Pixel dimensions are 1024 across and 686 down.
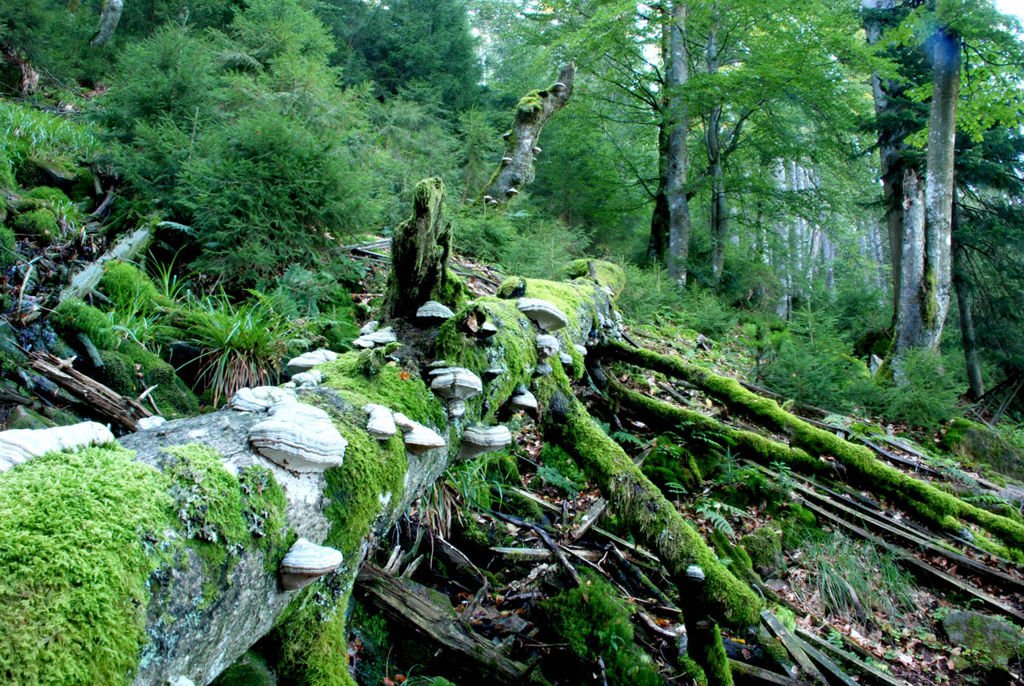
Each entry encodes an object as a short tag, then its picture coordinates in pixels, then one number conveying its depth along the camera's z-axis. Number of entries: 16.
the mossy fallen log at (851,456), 3.96
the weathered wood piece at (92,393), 3.23
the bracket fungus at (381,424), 2.10
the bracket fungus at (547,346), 3.72
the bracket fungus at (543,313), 3.85
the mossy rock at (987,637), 3.76
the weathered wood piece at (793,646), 3.02
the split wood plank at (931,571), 4.02
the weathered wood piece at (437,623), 2.64
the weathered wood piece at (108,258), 4.34
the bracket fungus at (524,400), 3.28
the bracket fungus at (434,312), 3.30
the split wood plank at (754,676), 2.90
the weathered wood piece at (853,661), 3.28
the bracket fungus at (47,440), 1.35
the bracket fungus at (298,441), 1.69
